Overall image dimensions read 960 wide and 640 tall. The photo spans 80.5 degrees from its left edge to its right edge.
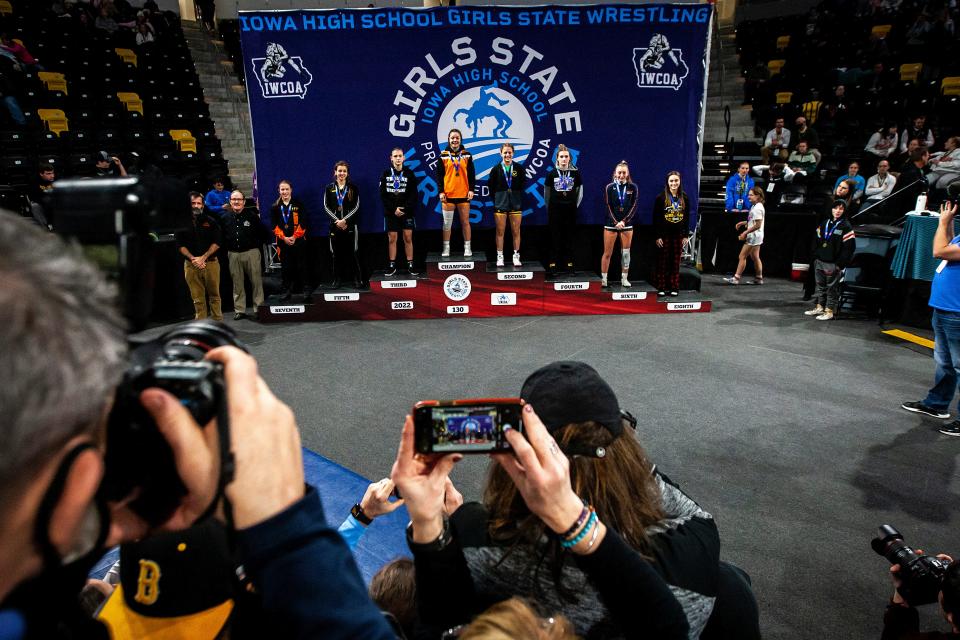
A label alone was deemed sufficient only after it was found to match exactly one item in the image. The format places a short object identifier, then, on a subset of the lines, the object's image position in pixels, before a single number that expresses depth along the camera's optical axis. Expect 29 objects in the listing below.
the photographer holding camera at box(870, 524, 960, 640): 1.67
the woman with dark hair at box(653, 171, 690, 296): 7.22
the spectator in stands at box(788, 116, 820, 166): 9.97
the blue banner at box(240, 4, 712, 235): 7.12
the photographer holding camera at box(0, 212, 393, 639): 0.47
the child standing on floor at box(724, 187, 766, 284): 8.21
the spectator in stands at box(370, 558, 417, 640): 1.44
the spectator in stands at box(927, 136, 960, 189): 7.89
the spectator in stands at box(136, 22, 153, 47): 13.05
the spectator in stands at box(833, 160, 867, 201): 8.38
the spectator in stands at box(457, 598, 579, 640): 0.76
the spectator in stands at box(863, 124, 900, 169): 9.55
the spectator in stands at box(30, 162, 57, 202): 7.21
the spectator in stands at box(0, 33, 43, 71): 9.93
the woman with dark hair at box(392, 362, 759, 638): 0.97
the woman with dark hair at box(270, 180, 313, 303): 7.15
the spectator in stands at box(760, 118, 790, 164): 10.38
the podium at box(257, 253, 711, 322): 7.20
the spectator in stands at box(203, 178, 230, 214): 8.30
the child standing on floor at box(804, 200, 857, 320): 6.50
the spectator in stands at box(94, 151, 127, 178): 7.81
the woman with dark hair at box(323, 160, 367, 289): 7.12
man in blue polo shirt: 3.69
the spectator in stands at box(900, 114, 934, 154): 9.43
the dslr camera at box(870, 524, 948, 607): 1.71
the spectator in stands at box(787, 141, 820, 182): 9.63
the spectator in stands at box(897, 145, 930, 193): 8.04
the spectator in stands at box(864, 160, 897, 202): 8.35
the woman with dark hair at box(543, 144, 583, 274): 7.10
